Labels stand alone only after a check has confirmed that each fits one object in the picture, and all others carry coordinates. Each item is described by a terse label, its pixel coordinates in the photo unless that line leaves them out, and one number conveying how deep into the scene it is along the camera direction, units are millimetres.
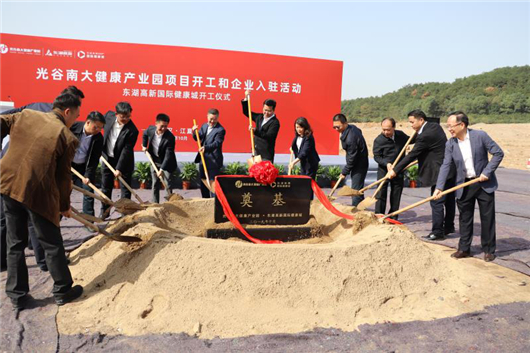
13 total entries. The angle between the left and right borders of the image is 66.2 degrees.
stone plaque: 4301
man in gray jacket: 4242
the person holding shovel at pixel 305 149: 5371
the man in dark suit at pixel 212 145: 5875
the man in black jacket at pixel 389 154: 5562
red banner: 9188
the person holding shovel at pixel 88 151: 4704
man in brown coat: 2834
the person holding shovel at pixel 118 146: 5172
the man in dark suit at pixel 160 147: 5738
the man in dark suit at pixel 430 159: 5180
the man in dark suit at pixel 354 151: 5449
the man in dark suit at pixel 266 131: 5598
